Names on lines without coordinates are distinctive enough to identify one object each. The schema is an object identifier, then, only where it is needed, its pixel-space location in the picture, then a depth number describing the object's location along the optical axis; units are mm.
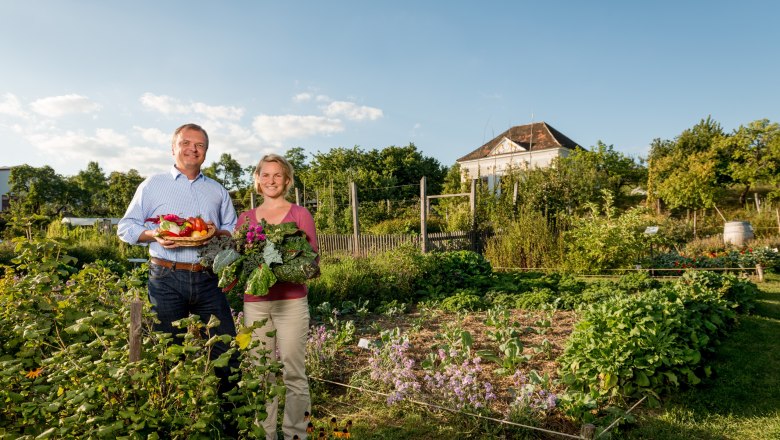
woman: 2520
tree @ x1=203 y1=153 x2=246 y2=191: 43750
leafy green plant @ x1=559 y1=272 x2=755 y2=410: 3531
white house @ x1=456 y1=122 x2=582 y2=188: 32031
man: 2537
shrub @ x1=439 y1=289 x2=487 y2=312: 5938
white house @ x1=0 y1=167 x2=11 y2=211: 45844
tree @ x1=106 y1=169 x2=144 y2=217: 35375
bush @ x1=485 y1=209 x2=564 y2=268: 10023
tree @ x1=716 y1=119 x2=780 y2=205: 20828
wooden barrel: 14023
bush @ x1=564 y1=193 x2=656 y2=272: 9445
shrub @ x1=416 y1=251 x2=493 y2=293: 7316
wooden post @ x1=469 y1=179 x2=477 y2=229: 11781
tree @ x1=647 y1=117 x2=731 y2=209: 19438
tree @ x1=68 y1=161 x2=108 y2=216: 40812
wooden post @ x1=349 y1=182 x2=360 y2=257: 11388
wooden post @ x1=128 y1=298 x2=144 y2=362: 1943
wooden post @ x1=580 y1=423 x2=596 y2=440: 2488
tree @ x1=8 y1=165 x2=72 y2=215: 36875
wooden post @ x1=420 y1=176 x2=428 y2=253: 10109
